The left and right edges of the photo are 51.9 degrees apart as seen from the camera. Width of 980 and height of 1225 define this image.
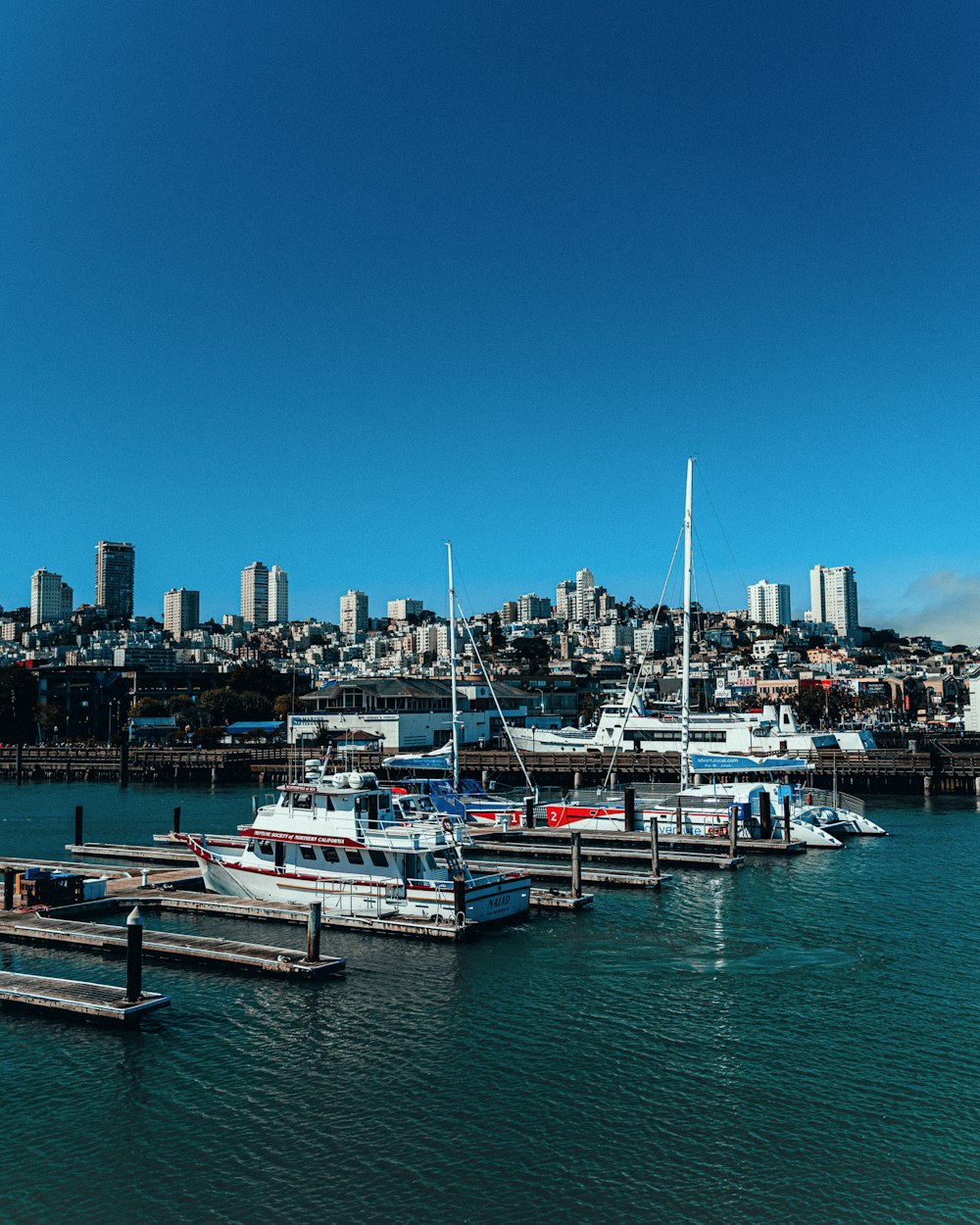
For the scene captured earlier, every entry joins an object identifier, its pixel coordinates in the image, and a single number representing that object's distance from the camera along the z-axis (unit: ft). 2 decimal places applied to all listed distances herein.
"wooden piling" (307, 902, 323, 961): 83.51
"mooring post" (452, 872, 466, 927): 96.89
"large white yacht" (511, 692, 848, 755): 259.19
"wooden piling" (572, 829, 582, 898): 112.78
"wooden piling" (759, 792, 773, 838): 157.99
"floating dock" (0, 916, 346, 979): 84.02
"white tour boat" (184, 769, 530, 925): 101.35
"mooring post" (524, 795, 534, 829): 171.83
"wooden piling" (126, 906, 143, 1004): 71.51
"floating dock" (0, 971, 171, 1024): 72.69
